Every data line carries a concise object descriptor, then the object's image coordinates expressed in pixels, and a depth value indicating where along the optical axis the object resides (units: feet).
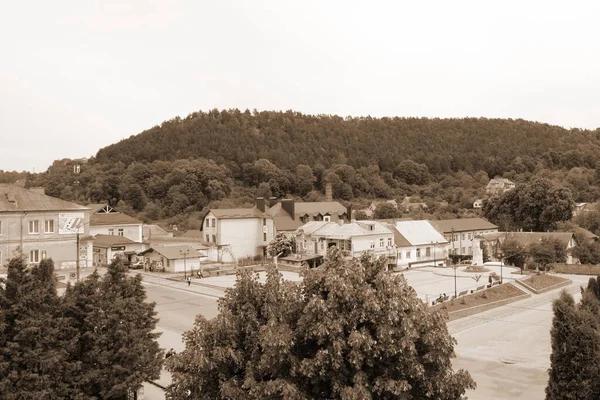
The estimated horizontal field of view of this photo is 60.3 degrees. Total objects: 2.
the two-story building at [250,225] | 179.93
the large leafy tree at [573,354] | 47.52
